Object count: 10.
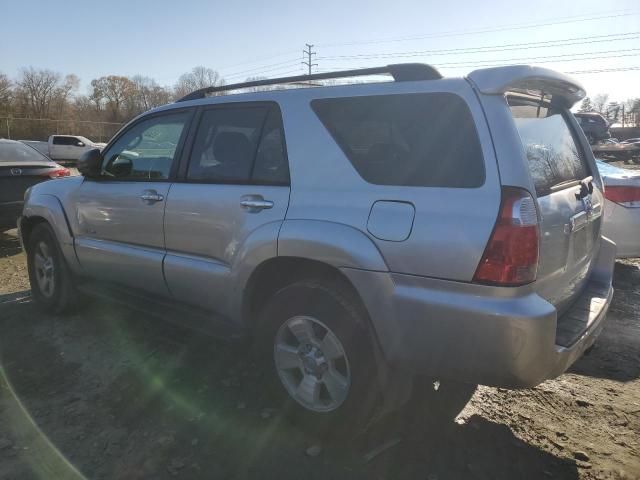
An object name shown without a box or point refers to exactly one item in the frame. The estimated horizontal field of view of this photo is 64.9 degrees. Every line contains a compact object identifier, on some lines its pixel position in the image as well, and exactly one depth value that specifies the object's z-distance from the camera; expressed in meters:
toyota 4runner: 2.23
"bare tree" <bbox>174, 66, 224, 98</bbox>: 87.31
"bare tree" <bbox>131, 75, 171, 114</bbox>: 81.88
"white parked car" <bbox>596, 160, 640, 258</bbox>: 5.25
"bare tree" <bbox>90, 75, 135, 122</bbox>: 82.00
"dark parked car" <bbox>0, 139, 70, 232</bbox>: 7.62
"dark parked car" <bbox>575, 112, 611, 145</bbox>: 29.44
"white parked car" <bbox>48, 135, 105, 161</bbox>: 28.75
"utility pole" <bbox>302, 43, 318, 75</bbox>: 70.00
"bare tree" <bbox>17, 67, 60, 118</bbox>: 64.56
